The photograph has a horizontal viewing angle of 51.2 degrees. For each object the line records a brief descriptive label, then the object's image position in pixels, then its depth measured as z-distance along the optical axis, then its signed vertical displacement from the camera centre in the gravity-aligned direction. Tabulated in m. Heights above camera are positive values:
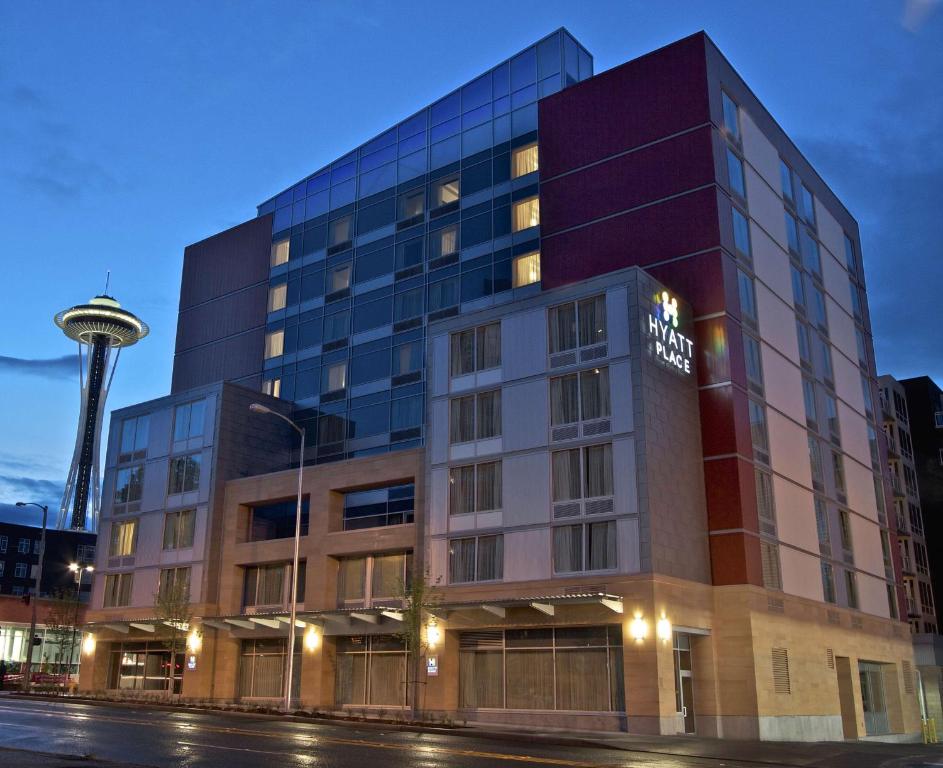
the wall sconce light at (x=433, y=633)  43.78 +2.15
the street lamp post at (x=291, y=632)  43.31 +2.22
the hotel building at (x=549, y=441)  41.41 +11.78
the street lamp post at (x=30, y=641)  63.80 +2.52
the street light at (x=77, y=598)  67.88 +6.47
